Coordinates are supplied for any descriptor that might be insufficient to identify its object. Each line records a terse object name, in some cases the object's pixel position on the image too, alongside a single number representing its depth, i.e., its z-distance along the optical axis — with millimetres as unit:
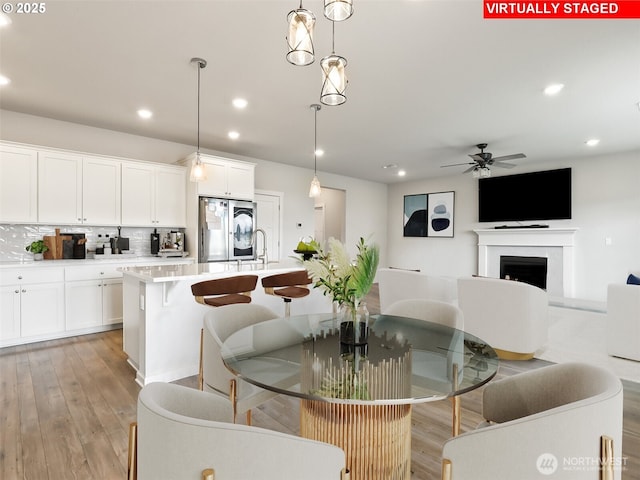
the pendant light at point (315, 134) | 3857
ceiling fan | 5336
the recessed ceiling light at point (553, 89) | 3270
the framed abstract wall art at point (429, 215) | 8102
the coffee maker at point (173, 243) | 4938
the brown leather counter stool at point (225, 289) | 2623
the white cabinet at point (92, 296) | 3986
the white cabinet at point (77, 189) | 3990
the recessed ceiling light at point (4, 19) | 2287
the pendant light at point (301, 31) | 1330
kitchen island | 2750
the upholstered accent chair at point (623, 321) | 3244
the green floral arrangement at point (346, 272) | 1525
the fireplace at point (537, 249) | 6305
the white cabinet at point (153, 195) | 4590
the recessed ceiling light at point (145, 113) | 3953
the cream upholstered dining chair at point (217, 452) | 798
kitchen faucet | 5560
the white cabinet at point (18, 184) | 3738
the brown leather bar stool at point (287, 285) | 3127
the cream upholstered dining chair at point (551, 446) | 931
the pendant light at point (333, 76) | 1504
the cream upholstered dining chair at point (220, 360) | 1617
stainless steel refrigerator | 4910
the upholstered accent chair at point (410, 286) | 3945
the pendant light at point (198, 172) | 3442
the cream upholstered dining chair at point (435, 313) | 1558
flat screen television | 6402
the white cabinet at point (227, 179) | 4998
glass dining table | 1119
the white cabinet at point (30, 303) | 3600
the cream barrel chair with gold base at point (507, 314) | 3215
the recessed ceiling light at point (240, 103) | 3684
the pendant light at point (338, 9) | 1296
